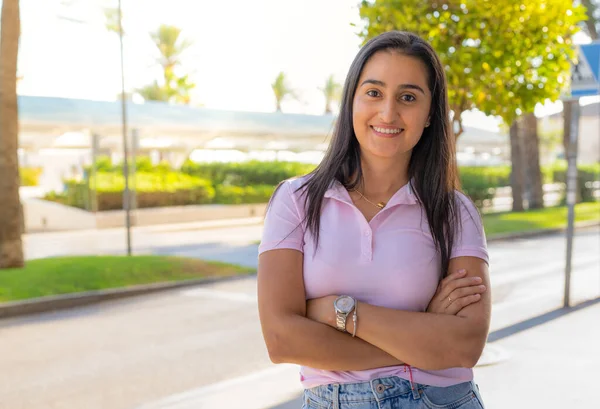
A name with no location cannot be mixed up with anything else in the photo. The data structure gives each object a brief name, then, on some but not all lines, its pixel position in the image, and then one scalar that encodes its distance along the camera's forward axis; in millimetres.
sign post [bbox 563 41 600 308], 8453
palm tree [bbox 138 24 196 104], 53000
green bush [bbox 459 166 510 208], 28722
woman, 2010
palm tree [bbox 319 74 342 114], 71375
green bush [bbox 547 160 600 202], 30781
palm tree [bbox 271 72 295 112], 68125
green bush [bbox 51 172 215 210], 24281
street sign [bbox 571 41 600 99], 8453
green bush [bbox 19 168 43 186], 40344
